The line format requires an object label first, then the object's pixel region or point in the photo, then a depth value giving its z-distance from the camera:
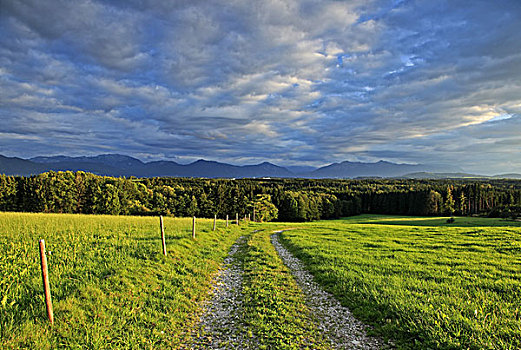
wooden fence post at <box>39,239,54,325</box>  6.64
